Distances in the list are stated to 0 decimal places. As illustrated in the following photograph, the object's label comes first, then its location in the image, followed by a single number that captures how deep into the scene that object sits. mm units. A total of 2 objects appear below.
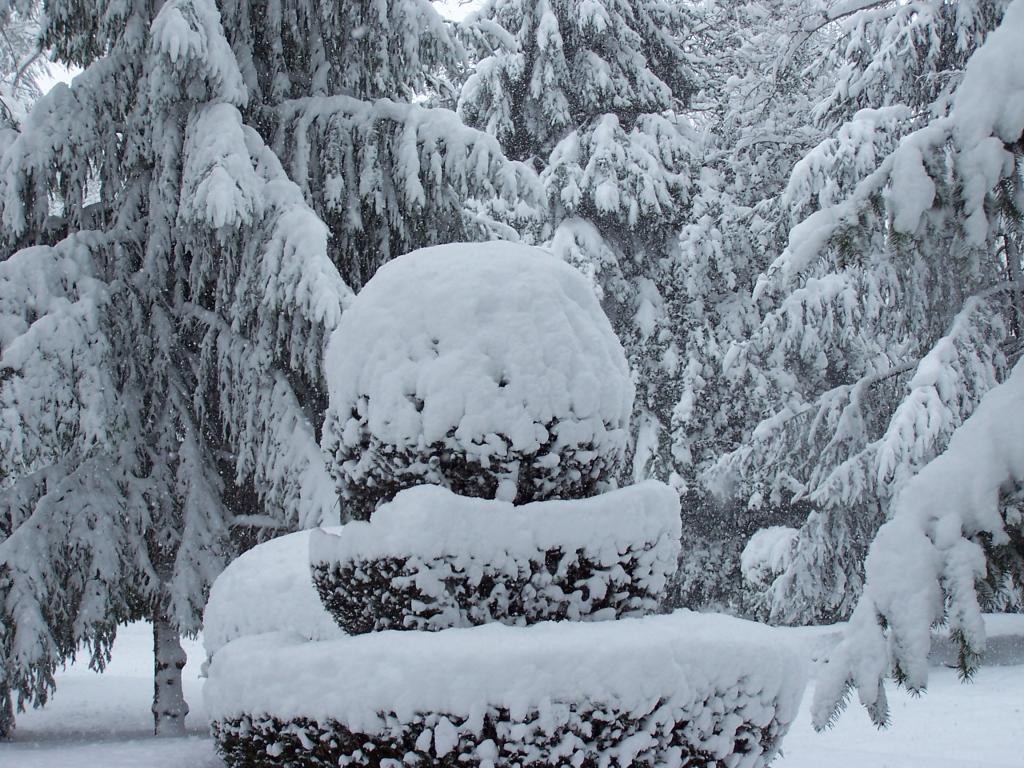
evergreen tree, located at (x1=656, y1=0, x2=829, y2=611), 17969
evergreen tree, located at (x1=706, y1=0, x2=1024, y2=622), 11789
